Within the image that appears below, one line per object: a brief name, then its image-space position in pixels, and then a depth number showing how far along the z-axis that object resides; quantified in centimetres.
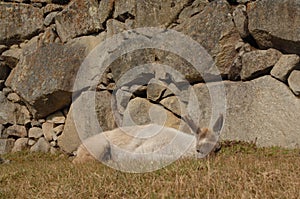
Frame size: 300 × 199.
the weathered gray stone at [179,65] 951
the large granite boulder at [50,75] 1142
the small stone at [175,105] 972
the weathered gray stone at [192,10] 983
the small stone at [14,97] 1276
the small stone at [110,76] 1103
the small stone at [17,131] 1270
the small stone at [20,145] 1248
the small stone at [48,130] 1199
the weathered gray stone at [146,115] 977
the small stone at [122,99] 1067
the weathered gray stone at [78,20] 1170
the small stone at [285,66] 830
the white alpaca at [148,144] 769
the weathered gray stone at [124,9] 1091
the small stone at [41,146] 1206
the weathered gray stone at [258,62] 862
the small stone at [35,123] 1236
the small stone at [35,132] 1236
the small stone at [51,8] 1263
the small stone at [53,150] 1174
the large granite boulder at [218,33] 919
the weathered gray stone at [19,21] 1301
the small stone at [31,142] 1254
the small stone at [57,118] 1186
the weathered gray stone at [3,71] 1327
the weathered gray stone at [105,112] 1081
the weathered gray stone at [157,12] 1028
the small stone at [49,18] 1266
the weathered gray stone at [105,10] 1144
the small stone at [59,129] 1177
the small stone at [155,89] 1010
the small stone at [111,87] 1095
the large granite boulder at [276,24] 824
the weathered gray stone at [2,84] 1319
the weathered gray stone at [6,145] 1251
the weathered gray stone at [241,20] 905
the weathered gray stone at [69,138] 1123
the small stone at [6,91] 1300
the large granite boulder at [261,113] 817
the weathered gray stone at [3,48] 1327
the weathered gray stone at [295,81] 814
